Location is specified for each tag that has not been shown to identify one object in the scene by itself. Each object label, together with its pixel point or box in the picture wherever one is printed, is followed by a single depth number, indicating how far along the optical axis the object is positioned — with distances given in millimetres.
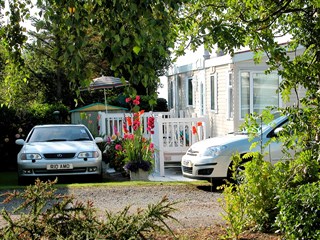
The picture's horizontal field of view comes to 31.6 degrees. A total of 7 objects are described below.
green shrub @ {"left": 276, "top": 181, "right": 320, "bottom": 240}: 5586
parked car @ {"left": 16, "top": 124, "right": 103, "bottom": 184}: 12391
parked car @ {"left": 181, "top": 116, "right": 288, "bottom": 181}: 11016
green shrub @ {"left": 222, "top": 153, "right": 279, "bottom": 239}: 6273
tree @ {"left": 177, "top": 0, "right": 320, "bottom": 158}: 6320
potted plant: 12875
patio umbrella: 21266
